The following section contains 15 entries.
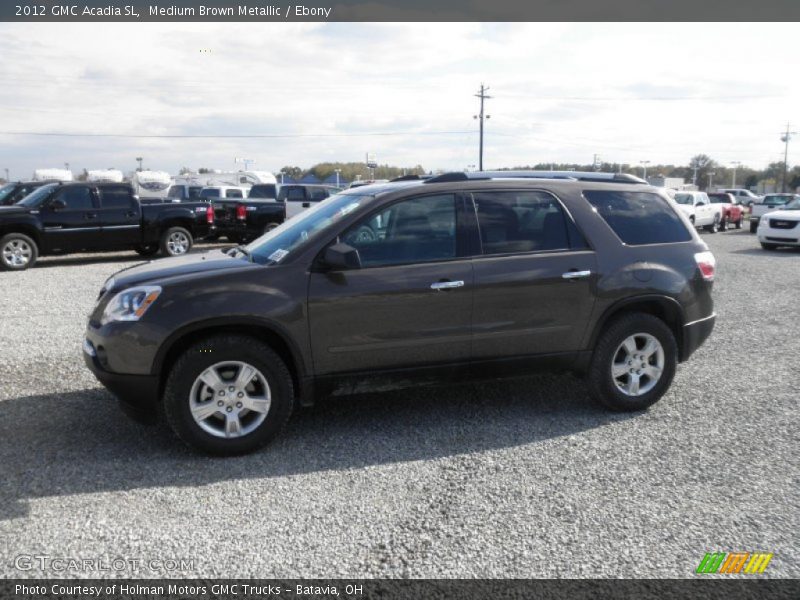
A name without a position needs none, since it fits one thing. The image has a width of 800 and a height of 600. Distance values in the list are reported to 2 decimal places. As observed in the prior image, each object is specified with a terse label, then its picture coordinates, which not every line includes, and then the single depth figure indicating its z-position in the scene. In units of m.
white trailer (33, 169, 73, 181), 40.53
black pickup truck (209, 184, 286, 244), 18.88
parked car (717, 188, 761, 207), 49.38
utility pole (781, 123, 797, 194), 93.29
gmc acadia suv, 4.57
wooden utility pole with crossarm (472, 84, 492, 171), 61.44
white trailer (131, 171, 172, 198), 42.69
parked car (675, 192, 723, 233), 27.47
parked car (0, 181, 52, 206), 19.39
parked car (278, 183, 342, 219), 20.33
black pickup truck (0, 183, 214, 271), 14.75
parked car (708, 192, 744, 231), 31.31
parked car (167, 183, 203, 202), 31.11
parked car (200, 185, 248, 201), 27.72
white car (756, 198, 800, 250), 20.34
